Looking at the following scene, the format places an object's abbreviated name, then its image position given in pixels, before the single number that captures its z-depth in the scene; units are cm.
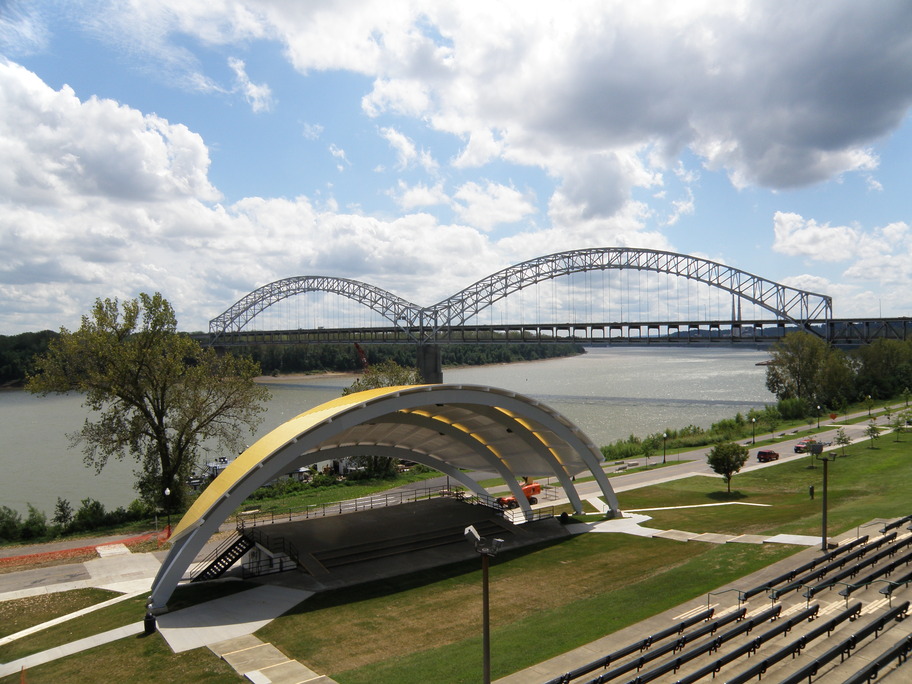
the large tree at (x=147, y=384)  3225
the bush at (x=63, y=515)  3023
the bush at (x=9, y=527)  2869
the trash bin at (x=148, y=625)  1551
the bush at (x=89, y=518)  3028
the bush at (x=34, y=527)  2912
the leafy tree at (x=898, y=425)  4597
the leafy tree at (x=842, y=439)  4122
